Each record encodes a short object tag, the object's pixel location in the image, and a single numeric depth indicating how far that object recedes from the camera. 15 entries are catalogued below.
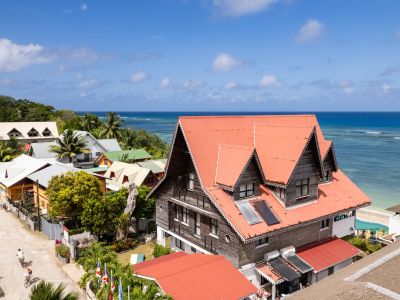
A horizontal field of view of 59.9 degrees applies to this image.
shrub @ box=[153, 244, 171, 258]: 28.37
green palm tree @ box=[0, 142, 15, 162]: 69.13
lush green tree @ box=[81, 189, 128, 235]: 30.44
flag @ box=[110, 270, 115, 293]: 19.52
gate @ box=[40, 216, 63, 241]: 32.84
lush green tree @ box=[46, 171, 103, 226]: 33.38
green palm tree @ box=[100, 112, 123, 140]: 88.50
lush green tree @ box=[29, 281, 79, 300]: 13.68
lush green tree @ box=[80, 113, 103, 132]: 101.12
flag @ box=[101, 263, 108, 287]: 20.66
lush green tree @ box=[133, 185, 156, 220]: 34.53
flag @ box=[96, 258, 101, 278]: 21.84
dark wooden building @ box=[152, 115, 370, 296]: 22.59
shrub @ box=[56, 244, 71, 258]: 28.94
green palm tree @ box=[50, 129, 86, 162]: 65.50
